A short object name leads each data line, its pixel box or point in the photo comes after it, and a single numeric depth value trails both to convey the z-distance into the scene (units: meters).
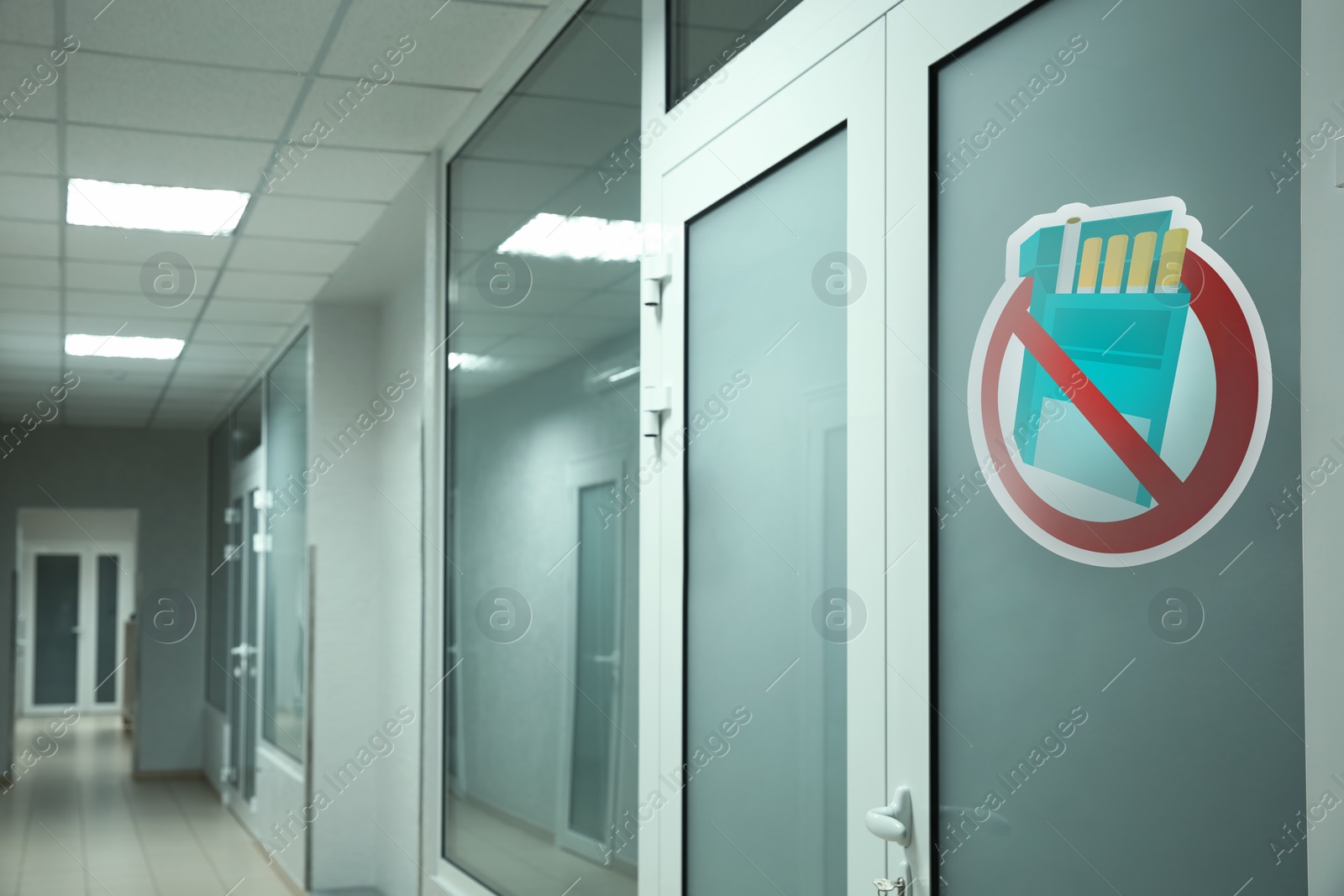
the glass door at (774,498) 1.70
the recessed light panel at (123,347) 7.07
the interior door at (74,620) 16.42
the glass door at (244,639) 8.07
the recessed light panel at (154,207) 4.51
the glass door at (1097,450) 1.11
